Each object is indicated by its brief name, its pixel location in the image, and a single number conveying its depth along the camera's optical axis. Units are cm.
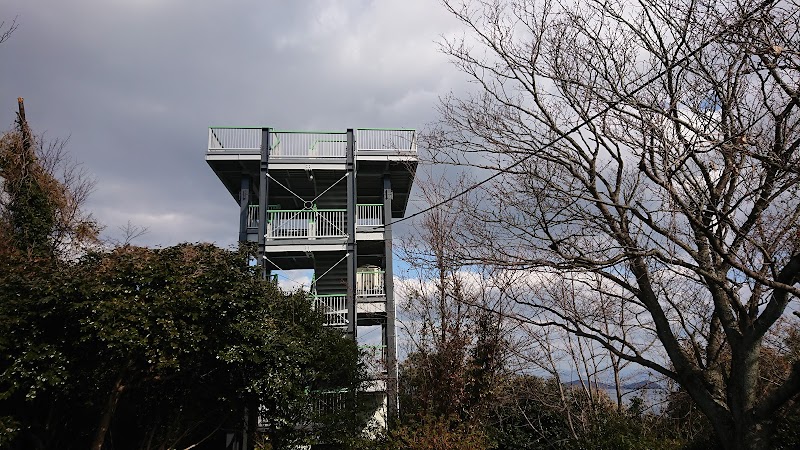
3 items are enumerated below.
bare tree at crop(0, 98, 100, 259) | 1205
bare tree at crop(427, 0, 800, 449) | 505
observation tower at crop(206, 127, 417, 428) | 1538
